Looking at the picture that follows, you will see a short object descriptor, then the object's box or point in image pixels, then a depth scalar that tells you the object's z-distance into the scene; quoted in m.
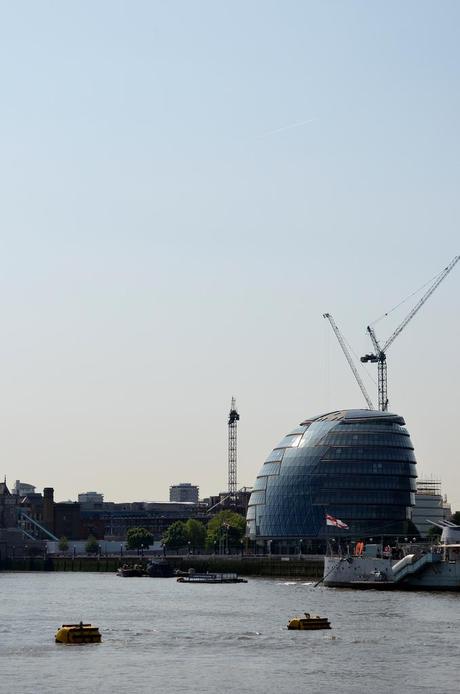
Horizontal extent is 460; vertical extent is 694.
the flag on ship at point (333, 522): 186.00
